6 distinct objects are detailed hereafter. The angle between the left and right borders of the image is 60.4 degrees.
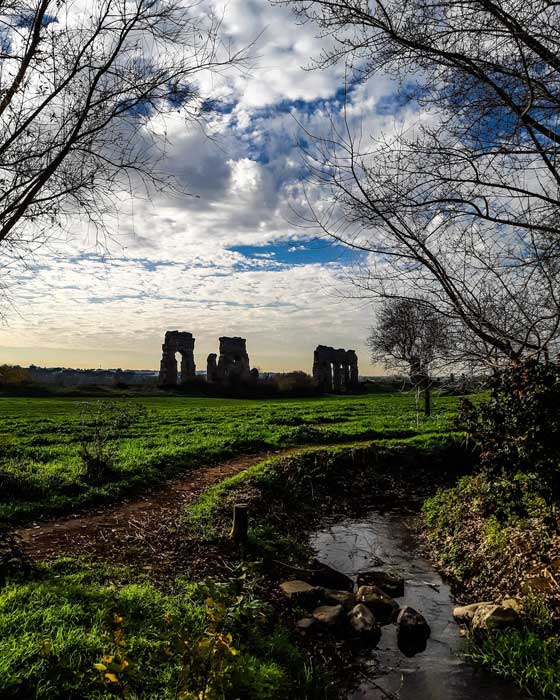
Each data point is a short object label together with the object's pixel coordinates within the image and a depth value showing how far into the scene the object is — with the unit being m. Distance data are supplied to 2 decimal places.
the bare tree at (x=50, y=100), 4.72
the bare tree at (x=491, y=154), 4.42
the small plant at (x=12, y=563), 5.36
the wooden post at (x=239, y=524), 7.80
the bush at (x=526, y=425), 6.57
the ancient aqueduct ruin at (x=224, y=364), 51.03
